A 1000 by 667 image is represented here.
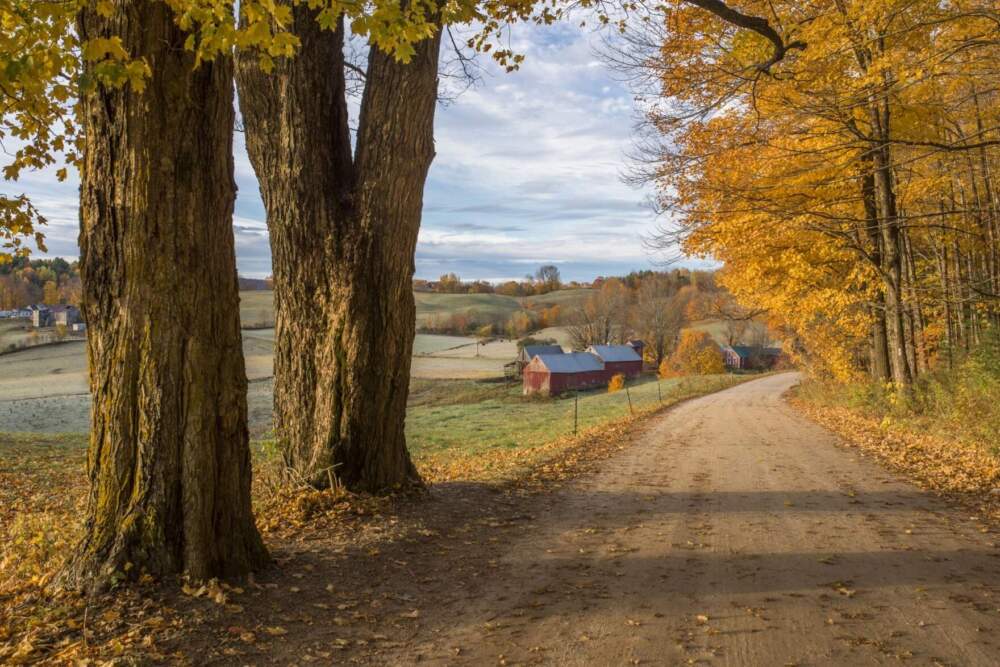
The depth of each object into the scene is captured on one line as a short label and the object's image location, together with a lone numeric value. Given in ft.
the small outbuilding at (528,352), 202.80
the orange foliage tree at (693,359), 218.38
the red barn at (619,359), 218.79
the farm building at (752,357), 272.31
